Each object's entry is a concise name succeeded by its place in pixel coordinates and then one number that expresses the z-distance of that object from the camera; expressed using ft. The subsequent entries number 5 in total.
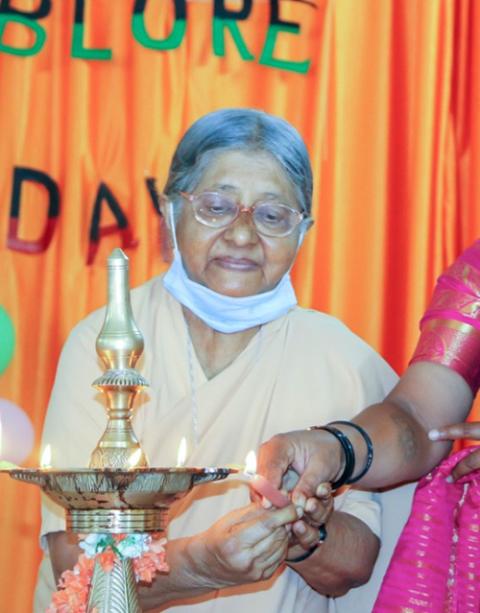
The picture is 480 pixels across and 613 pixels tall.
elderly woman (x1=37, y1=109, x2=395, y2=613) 7.05
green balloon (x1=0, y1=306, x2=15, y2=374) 8.79
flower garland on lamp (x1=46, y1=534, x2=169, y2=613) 5.45
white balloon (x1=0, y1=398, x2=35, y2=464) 8.76
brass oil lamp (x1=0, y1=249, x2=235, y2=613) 5.31
